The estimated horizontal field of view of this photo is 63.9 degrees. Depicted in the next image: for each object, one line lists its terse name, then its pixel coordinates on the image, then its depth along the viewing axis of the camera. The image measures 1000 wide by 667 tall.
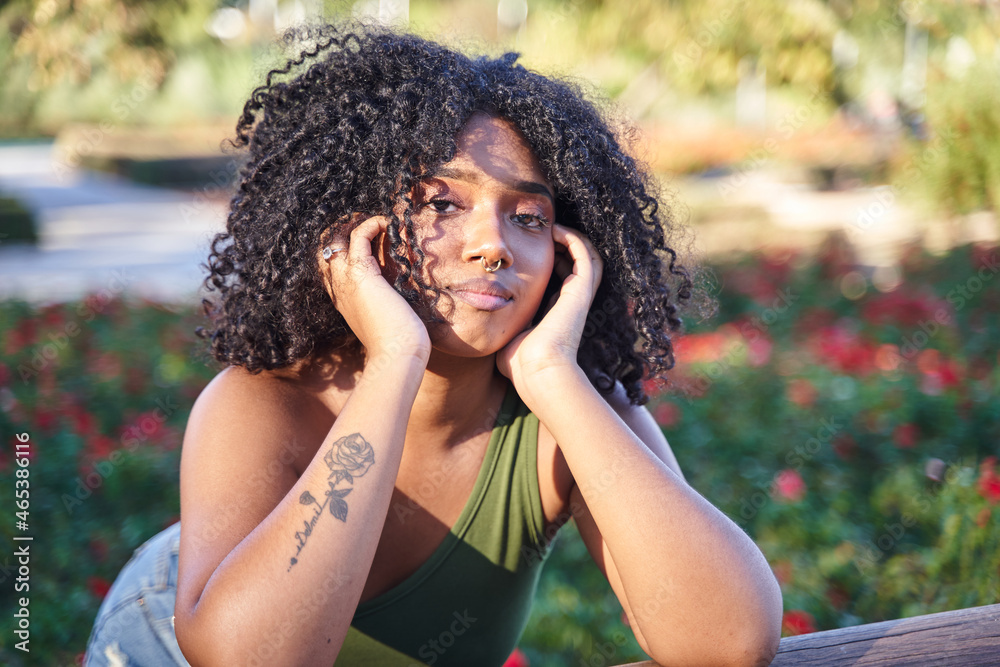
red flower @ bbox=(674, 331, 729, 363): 5.29
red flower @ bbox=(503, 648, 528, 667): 2.52
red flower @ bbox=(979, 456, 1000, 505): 2.91
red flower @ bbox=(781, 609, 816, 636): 2.66
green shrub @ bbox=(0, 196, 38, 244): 10.11
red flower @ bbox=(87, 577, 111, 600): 3.17
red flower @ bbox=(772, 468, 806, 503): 3.65
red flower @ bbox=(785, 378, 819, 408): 4.55
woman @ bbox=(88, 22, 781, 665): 1.47
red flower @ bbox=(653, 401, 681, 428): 4.48
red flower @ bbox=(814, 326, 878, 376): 4.87
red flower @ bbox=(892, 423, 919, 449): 4.11
